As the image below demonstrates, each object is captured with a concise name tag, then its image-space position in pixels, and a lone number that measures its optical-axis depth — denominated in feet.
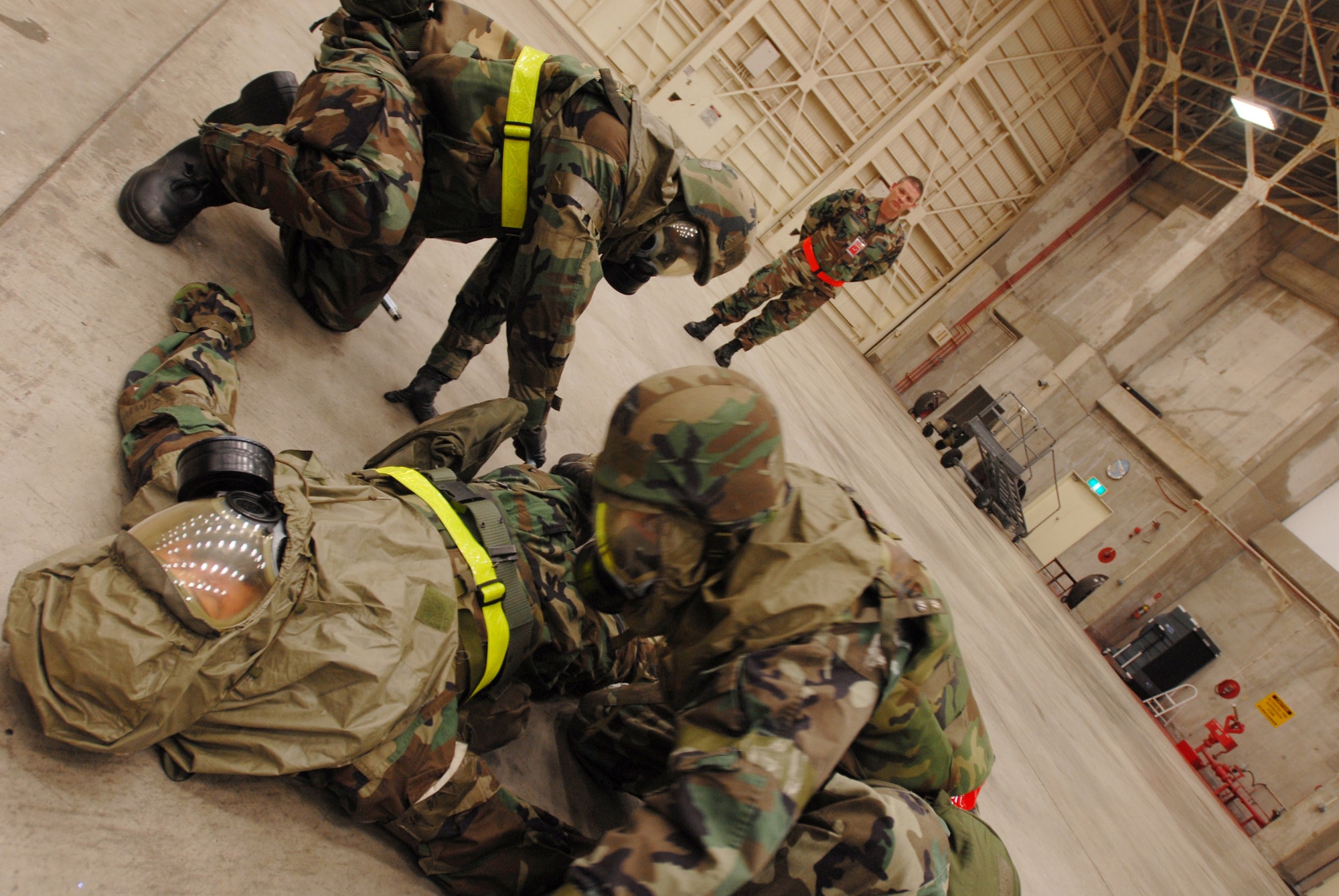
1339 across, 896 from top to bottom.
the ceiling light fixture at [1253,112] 23.80
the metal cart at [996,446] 24.95
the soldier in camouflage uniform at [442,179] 6.02
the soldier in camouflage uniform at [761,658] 3.53
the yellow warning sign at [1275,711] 22.89
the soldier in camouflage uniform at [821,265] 17.44
